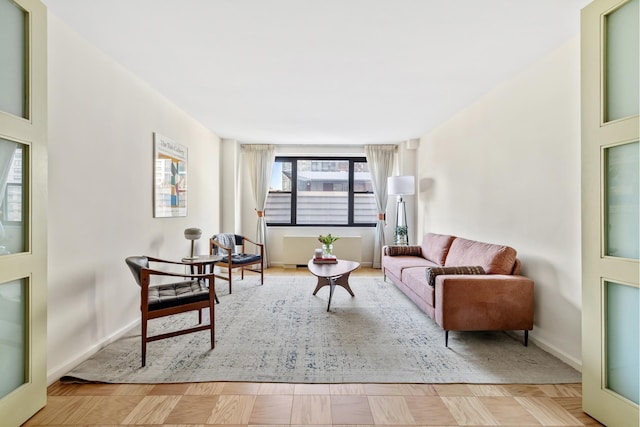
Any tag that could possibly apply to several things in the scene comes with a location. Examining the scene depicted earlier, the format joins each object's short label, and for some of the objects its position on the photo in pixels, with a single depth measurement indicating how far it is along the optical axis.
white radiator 6.15
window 6.53
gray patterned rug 2.22
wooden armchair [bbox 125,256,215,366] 2.36
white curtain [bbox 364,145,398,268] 6.25
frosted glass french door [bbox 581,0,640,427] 1.64
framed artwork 3.51
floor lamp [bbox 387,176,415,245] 5.32
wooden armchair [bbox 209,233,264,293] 4.40
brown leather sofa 2.63
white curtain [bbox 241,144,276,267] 6.29
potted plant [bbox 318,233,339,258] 4.48
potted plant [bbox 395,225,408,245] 5.70
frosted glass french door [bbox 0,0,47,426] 1.67
